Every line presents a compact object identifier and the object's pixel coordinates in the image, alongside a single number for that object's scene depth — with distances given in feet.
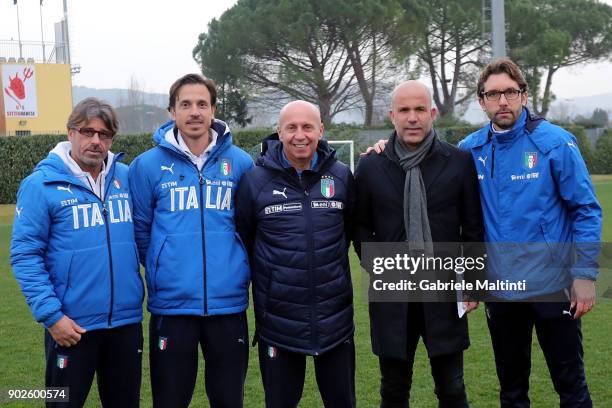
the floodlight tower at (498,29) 55.93
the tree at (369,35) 104.88
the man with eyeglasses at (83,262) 10.58
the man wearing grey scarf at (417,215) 11.43
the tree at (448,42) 113.29
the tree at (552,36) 117.08
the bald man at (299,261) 11.07
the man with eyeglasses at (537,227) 11.60
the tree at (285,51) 105.29
